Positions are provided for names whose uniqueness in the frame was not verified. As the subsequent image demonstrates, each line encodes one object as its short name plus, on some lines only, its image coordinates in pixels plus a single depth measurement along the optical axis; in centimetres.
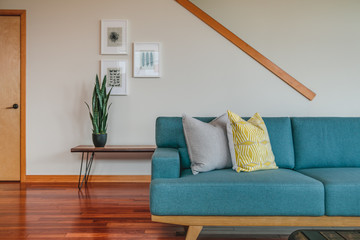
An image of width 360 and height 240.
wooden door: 330
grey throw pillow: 201
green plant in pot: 304
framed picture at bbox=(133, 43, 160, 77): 328
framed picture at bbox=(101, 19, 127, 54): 328
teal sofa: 172
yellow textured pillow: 200
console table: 293
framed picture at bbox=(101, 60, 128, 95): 329
